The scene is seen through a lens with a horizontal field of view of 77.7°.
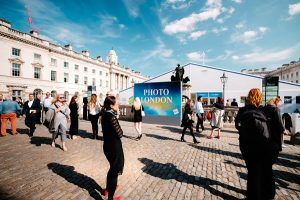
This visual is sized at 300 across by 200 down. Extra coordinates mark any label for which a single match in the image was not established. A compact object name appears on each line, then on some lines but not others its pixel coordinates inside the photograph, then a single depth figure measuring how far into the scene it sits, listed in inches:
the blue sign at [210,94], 1080.0
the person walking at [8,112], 334.3
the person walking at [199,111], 400.7
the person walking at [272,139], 129.2
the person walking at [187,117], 312.3
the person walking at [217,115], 350.3
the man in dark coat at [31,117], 344.2
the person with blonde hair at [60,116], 260.4
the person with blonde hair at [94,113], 335.0
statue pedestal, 674.8
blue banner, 527.2
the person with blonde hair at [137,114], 337.7
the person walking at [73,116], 332.5
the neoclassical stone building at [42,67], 1163.3
